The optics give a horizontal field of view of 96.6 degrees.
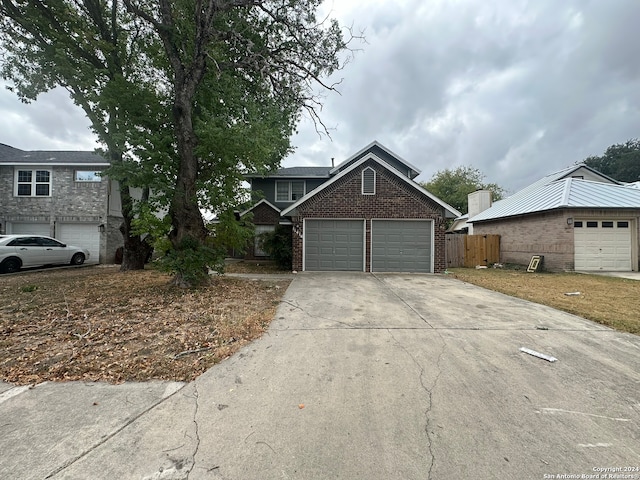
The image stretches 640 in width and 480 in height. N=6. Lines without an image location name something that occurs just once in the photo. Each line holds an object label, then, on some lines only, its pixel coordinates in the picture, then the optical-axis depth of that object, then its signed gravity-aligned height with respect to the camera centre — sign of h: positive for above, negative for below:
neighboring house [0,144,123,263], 15.72 +2.43
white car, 11.64 -0.38
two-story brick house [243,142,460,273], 12.36 +1.00
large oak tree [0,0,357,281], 7.91 +5.65
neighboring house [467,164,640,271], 12.61 +0.97
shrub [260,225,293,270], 13.15 -0.04
